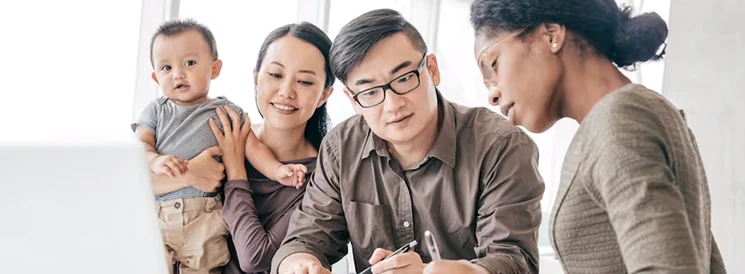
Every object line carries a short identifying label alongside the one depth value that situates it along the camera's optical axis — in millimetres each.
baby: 1835
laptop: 814
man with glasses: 1584
